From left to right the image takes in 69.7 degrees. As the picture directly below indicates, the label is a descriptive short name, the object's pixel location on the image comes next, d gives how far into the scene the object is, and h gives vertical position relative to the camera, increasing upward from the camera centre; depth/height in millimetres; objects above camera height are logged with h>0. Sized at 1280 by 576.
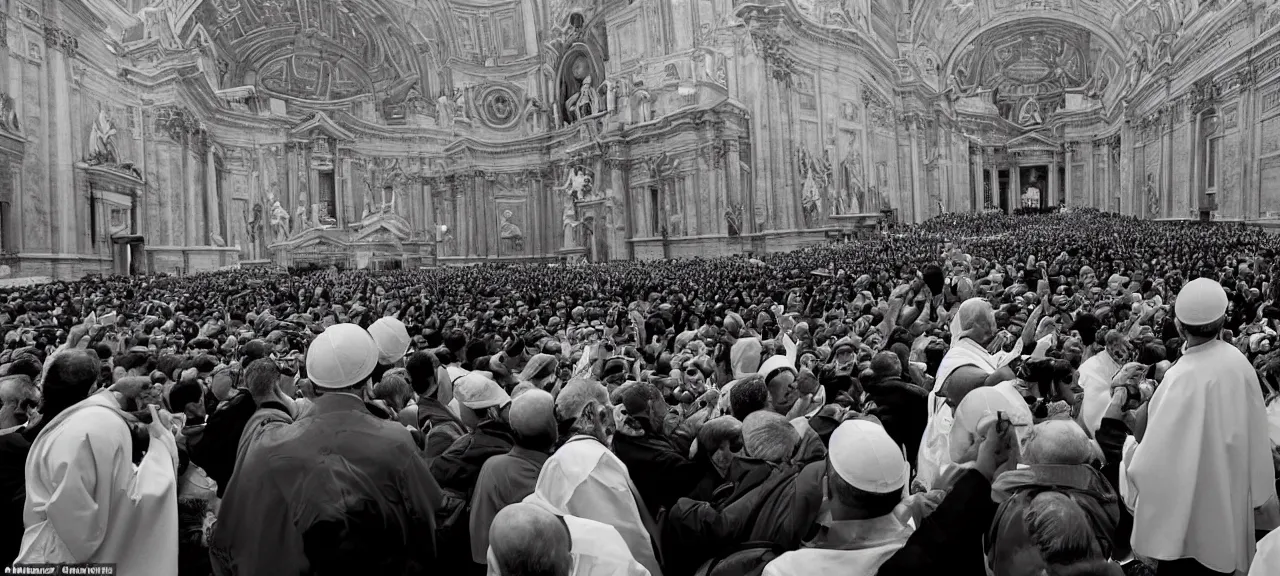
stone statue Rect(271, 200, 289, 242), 46844 +2651
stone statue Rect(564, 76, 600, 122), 49156 +8847
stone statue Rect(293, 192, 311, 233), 48434 +2874
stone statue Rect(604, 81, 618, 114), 43719 +7974
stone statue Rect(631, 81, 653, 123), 41844 +7321
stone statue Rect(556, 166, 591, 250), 44750 +3394
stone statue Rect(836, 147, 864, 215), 40281 +3377
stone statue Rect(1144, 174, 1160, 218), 44844 +2506
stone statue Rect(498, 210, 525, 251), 52969 +1921
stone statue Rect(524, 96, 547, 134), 53750 +8840
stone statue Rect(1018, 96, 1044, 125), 65188 +9832
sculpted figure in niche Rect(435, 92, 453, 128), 54375 +9365
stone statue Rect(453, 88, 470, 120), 53562 +9695
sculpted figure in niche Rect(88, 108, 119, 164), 31406 +4759
